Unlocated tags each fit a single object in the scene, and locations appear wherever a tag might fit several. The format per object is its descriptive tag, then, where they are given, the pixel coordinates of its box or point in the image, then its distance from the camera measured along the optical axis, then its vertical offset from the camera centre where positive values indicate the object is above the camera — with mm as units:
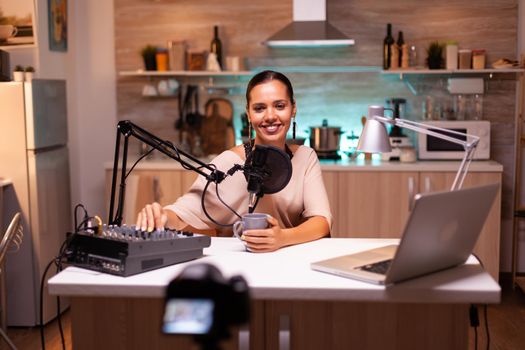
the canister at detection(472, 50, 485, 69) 5117 +230
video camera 858 -234
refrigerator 4195 -473
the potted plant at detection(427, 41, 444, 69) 5141 +262
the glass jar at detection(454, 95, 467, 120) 5281 -98
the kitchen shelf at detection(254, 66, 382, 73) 5387 +190
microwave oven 5065 -331
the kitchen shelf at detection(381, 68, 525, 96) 5055 +152
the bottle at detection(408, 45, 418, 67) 5285 +264
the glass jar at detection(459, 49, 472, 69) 5129 +239
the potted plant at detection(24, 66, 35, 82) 4300 +144
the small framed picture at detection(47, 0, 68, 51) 4950 +496
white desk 1979 -602
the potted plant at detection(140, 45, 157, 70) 5332 +288
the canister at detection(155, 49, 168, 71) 5312 +266
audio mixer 2082 -434
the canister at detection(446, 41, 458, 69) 5113 +263
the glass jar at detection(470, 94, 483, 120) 5281 -92
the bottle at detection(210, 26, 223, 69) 5324 +355
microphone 2354 -232
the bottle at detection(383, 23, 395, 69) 5203 +323
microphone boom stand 2301 -162
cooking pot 5156 -299
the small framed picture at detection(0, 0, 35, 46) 4691 +476
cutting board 5422 -222
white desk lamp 2342 -122
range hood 4883 +432
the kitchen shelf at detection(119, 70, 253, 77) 5215 +165
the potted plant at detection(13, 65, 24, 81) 4293 +132
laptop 1803 -379
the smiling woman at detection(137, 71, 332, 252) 2840 -348
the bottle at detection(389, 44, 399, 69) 5188 +266
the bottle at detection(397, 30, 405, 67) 5207 +332
